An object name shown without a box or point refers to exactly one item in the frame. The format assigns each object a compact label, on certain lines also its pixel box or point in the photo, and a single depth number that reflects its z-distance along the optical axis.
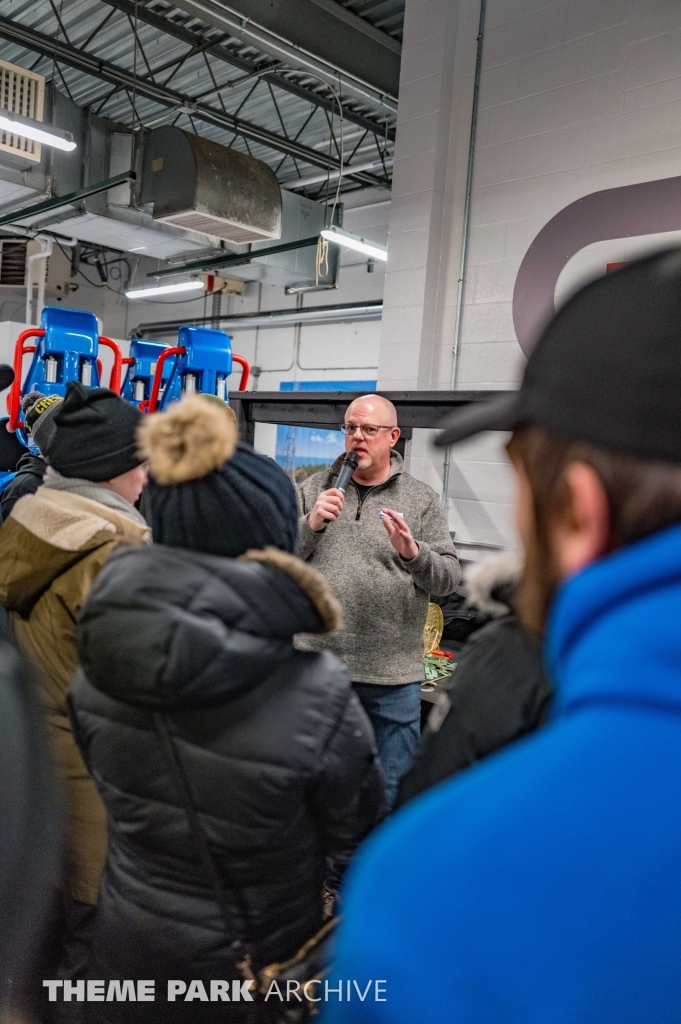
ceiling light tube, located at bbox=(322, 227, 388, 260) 6.21
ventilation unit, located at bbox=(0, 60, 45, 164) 5.63
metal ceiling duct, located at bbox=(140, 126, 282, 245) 5.80
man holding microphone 2.32
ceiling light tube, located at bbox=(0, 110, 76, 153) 4.92
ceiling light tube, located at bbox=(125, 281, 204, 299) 9.22
